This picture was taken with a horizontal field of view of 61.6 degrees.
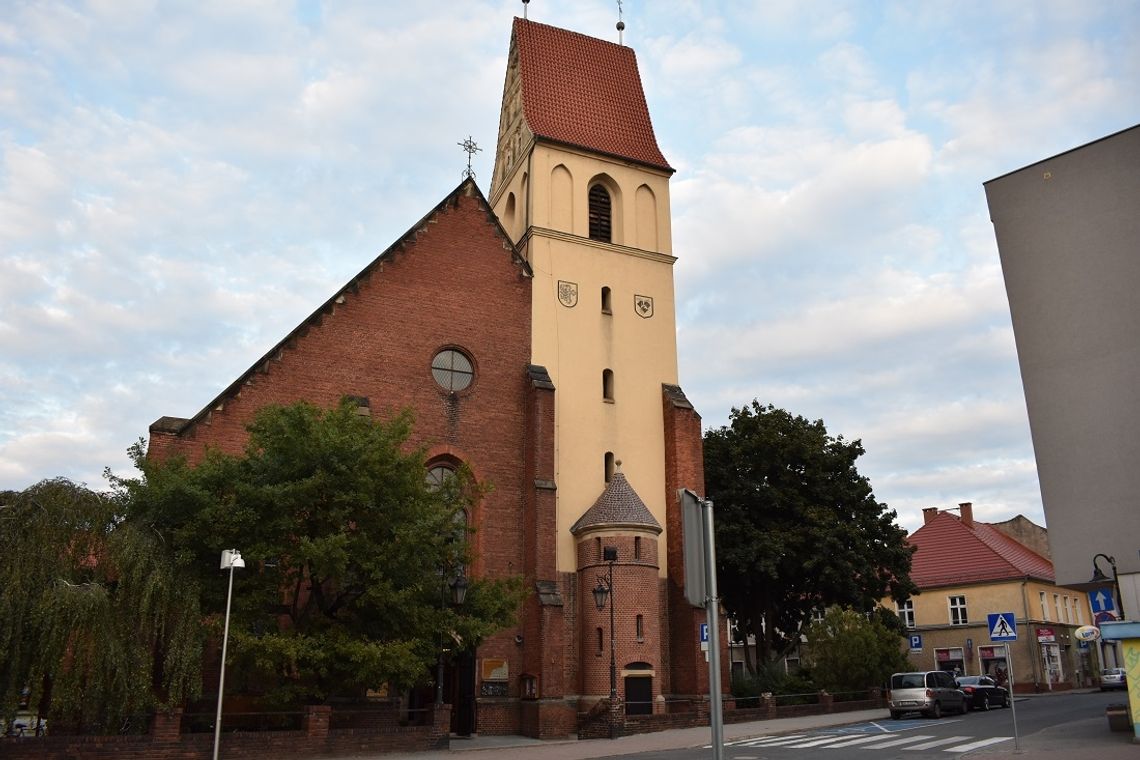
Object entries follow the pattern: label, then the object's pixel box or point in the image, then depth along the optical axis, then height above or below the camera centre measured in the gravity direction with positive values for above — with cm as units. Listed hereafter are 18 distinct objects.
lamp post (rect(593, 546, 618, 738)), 2684 +203
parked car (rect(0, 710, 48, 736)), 1835 -114
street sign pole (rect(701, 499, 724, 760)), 636 +28
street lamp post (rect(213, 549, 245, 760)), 1875 +199
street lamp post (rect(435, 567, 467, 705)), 2218 +165
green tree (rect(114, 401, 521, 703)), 2066 +257
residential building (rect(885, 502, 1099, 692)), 5138 +292
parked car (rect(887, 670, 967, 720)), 2981 -105
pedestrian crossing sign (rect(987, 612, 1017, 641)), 1950 +65
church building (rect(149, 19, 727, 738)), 2897 +860
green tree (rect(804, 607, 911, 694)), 3481 +33
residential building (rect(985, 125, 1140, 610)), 2225 +730
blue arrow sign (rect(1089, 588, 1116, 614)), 2133 +129
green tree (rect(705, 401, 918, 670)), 3756 +514
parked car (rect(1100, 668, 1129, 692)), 4622 -90
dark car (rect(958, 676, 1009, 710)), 3419 -111
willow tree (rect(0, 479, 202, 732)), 1706 +97
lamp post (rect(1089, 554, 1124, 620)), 2105 +176
